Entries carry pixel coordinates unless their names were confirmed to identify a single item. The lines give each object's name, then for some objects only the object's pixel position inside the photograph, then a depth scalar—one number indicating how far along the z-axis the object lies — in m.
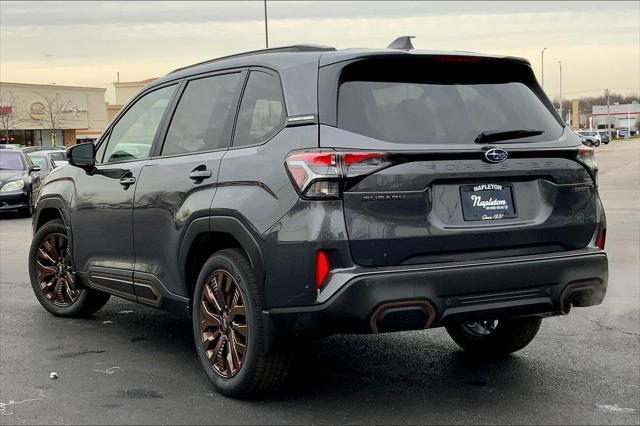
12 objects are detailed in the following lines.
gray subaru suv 4.24
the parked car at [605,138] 93.12
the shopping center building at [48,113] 65.38
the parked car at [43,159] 23.20
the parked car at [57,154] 27.21
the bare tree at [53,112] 67.94
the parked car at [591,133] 84.81
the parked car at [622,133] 135.25
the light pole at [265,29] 41.14
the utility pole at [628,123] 133.50
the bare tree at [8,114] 63.66
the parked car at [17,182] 18.22
